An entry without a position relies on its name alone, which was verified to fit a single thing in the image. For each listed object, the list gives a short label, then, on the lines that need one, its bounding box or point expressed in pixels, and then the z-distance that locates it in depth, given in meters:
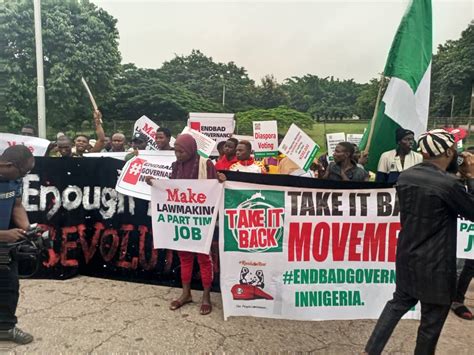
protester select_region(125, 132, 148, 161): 6.55
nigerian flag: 4.77
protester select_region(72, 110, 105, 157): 6.10
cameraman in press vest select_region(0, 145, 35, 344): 3.12
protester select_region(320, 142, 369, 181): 4.44
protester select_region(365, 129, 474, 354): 2.53
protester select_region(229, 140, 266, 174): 4.93
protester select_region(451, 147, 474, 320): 3.92
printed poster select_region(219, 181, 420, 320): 3.57
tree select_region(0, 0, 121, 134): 20.48
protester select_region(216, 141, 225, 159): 6.18
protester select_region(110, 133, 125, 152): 6.53
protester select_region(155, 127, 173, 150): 5.31
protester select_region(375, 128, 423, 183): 4.83
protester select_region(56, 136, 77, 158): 5.11
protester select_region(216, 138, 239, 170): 5.17
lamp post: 13.52
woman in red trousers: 3.96
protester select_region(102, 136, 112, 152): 7.73
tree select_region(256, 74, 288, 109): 54.95
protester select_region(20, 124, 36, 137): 6.69
